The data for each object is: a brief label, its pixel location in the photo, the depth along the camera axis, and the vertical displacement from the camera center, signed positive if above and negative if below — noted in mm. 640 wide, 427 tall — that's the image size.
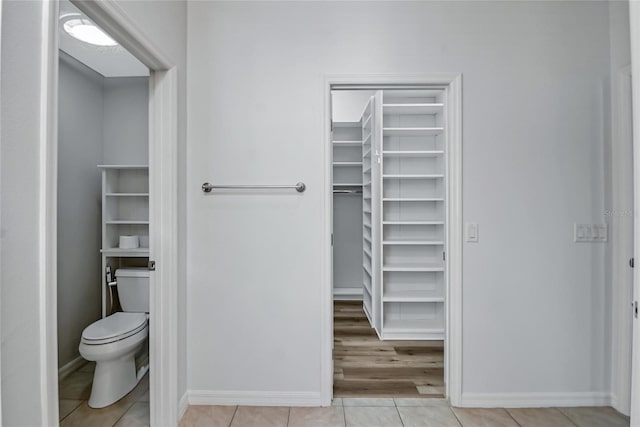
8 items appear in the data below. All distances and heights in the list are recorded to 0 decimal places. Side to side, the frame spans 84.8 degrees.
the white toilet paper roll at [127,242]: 2838 -242
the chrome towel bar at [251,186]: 2158 +163
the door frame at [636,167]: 1018 +140
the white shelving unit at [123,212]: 2814 +1
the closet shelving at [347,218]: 4508 -68
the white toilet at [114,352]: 2088 -848
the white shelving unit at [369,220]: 3525 -74
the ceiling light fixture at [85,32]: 2234 +1207
